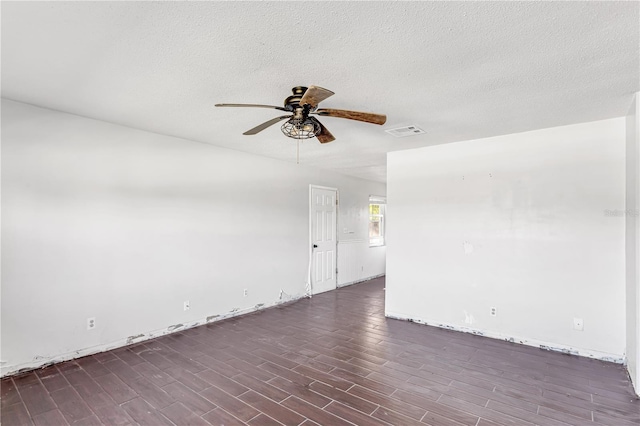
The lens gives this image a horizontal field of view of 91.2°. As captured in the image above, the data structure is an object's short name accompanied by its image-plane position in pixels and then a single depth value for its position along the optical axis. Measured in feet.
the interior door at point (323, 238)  19.66
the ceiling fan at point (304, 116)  7.25
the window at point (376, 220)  25.31
